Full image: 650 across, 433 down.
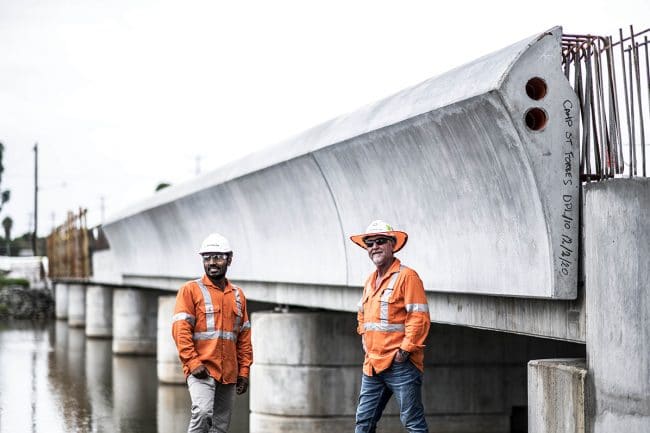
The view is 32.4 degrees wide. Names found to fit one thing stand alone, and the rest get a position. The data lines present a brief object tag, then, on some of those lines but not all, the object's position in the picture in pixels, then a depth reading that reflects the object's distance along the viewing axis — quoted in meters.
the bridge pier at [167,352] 21.80
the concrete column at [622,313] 6.87
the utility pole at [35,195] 82.06
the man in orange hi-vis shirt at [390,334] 7.94
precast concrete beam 7.78
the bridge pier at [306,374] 13.30
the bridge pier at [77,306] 43.94
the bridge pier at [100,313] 36.72
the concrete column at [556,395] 7.14
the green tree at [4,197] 93.69
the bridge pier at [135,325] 29.06
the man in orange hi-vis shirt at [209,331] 8.16
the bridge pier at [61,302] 50.00
